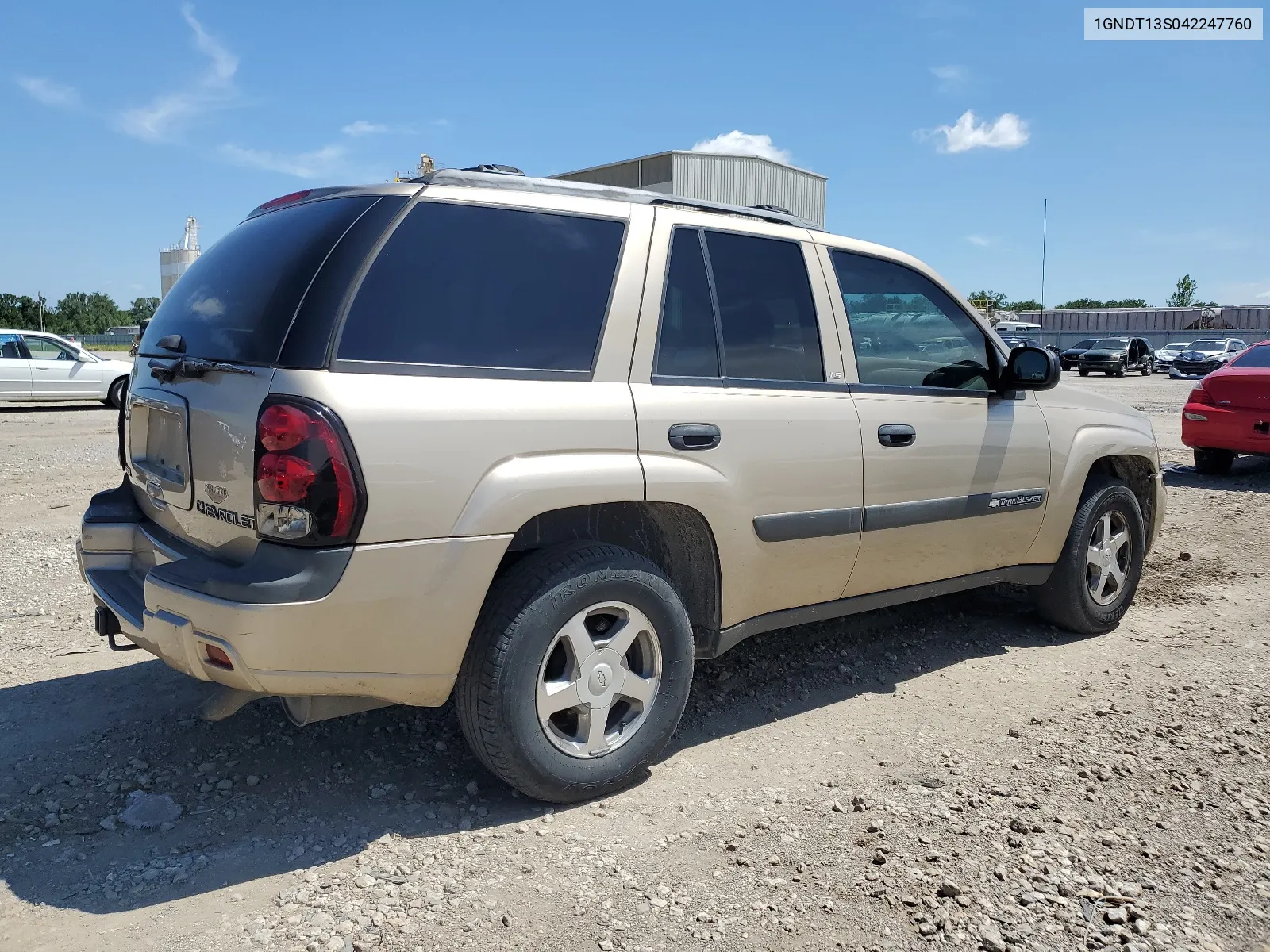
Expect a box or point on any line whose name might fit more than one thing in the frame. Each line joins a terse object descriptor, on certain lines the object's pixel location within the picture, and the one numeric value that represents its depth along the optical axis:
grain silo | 58.75
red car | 10.02
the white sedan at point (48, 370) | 16.89
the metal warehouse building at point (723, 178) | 30.14
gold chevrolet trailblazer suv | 2.59
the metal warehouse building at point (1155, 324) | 54.06
